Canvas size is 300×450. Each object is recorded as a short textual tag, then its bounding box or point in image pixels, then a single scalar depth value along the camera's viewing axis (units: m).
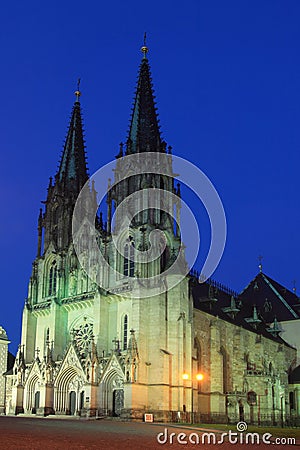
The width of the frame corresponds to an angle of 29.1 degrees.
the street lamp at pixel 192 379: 50.78
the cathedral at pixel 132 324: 53.06
